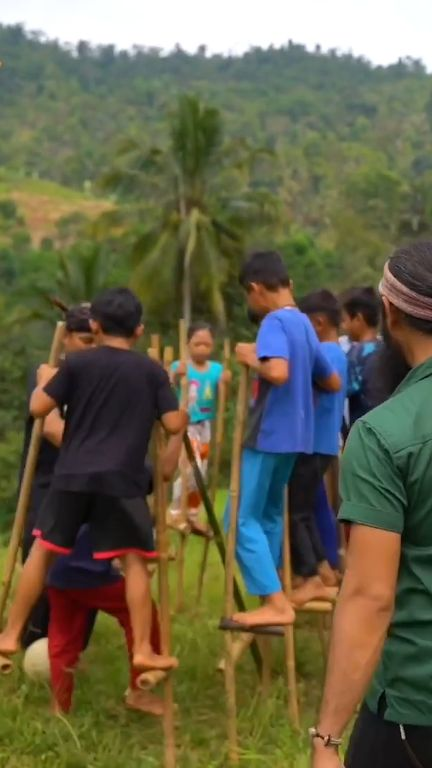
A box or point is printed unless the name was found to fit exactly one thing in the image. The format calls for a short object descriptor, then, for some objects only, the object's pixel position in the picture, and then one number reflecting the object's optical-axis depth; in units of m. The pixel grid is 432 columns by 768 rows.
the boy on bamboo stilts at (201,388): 7.81
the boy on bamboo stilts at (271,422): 4.64
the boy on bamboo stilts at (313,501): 5.19
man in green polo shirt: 2.05
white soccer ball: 5.04
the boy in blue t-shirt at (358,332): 5.91
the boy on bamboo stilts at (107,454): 4.27
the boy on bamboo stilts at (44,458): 5.00
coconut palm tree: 28.70
